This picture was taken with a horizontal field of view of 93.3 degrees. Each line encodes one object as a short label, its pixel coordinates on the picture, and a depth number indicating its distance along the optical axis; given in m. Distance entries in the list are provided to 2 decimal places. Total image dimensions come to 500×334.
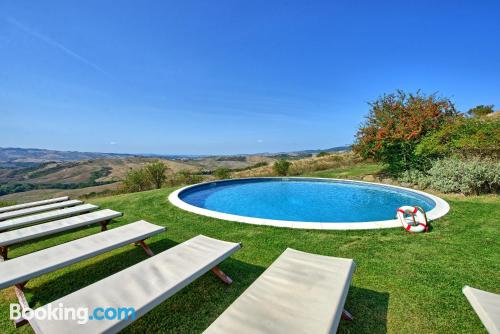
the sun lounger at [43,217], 5.30
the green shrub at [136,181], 13.87
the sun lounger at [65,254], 2.93
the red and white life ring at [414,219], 5.30
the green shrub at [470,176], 8.12
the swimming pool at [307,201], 6.84
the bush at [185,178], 15.38
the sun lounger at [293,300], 2.02
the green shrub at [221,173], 16.20
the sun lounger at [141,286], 2.04
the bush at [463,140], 9.10
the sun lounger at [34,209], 6.27
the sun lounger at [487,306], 1.96
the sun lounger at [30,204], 7.07
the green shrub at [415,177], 10.09
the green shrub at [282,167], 17.22
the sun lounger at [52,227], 4.34
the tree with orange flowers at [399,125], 10.89
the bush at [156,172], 14.25
